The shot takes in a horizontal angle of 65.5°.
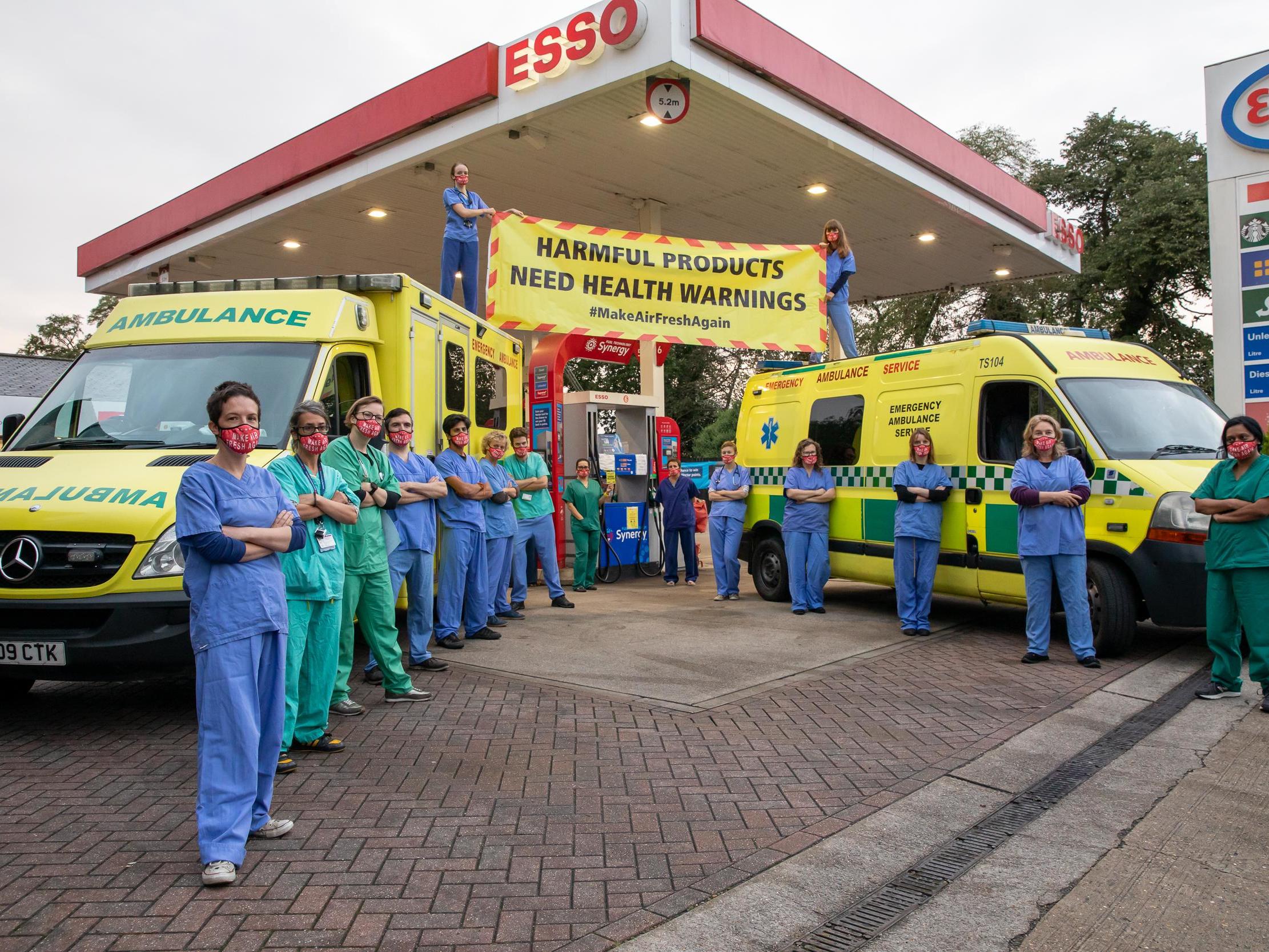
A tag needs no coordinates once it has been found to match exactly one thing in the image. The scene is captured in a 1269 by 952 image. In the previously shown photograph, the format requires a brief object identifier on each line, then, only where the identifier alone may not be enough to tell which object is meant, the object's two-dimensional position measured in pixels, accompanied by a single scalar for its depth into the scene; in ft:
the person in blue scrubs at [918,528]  28.25
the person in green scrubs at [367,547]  18.49
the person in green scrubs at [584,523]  39.17
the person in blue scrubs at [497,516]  27.55
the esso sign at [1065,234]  58.13
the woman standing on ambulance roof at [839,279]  36.68
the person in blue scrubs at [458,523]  24.98
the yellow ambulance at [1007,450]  23.49
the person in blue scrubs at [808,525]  32.37
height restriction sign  34.76
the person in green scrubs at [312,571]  14.87
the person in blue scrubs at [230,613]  11.76
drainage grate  10.46
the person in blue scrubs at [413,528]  21.66
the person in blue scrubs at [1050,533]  23.31
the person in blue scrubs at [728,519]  36.24
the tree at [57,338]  202.49
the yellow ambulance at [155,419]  17.07
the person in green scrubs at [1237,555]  19.48
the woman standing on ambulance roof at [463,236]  32.60
